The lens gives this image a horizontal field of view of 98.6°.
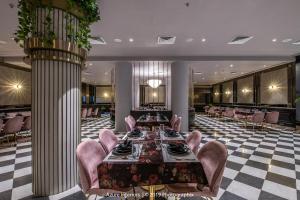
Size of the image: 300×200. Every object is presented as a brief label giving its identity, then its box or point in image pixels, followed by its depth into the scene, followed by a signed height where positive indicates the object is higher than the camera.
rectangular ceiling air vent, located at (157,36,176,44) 3.91 +1.91
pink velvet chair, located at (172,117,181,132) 3.07 -0.58
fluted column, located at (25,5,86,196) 1.73 -0.10
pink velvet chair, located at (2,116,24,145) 3.61 -0.72
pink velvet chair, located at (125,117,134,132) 3.15 -0.61
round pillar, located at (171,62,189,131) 5.52 +0.30
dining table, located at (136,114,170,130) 3.63 -0.63
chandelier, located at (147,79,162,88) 6.65 +0.93
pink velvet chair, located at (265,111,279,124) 5.61 -0.75
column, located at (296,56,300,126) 5.35 +0.58
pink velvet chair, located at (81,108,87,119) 7.95 -0.80
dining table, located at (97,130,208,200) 1.20 -0.68
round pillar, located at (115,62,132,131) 5.59 +0.27
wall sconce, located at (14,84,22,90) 6.42 +0.71
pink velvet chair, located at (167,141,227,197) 1.30 -0.77
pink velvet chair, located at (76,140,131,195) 1.30 -0.70
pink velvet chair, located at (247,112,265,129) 5.53 -0.75
